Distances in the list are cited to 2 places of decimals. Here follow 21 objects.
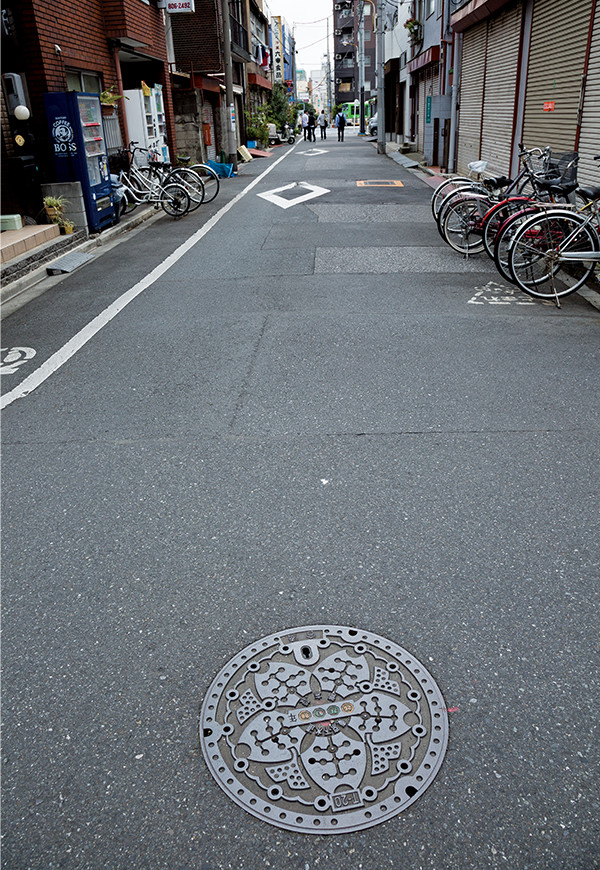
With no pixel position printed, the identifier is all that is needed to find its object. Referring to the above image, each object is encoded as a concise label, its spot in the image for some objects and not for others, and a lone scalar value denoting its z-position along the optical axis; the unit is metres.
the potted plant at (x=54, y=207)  11.59
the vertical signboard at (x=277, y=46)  73.44
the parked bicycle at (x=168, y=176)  14.47
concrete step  9.62
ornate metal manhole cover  2.21
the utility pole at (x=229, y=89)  23.08
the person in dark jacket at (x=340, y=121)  46.62
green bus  81.24
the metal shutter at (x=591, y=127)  9.57
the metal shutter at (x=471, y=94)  17.50
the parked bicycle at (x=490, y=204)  8.70
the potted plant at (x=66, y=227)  11.66
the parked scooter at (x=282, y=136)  44.91
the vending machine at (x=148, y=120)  17.12
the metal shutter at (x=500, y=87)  14.32
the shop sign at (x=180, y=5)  18.39
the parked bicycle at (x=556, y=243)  7.31
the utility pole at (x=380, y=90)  29.98
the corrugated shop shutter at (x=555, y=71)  10.47
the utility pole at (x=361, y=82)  66.69
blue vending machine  11.49
